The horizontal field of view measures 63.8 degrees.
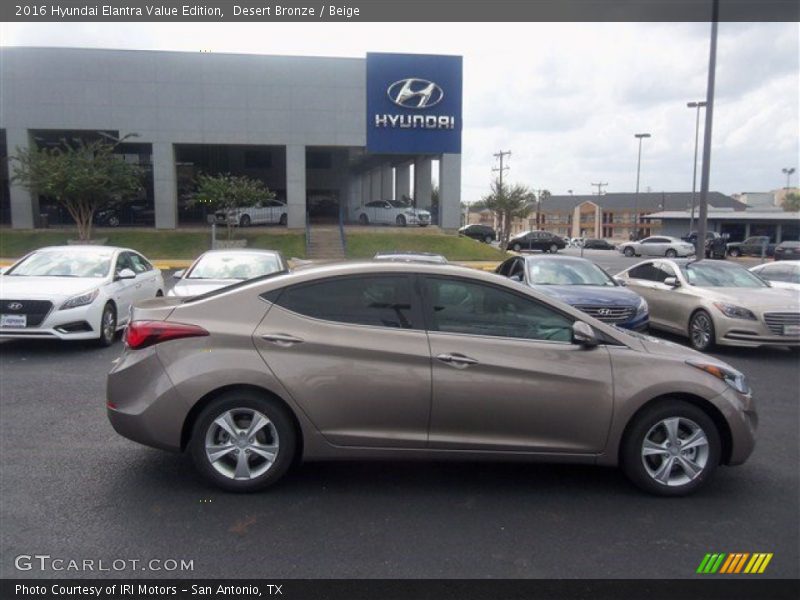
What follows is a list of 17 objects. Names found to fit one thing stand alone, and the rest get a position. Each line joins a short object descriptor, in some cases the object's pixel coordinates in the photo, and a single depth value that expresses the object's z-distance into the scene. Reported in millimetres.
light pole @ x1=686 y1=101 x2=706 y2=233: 38909
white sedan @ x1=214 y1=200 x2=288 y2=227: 32156
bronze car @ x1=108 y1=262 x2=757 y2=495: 4203
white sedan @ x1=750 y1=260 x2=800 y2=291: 13429
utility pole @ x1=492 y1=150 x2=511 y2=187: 68625
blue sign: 31594
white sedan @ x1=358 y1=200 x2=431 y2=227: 34844
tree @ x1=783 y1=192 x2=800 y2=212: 108825
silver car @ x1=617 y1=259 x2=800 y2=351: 9375
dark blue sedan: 9484
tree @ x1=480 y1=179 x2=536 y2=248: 45250
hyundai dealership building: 31156
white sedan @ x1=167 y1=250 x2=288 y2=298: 9383
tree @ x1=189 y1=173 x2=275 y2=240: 28922
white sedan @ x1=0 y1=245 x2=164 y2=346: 8336
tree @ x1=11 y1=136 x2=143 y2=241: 27266
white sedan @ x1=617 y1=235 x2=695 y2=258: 42156
